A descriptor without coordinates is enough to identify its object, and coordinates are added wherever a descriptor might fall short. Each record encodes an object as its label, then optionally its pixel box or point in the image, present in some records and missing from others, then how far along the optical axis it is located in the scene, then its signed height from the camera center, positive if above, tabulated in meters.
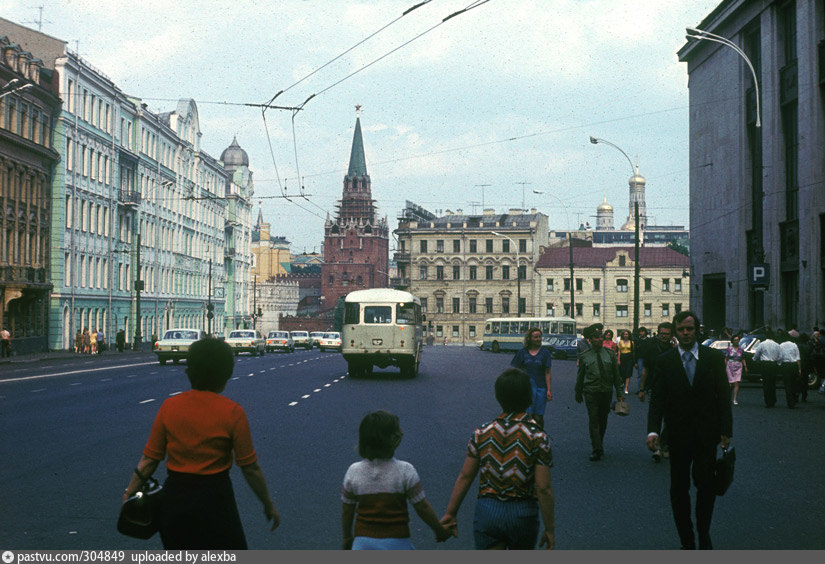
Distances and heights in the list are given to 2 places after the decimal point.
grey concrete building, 35.31 +6.08
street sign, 29.58 +1.40
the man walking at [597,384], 13.30 -0.73
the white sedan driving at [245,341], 62.53 -1.08
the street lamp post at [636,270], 42.62 +2.26
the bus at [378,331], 35.25 -0.26
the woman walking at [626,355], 25.41 -0.69
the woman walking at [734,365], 22.90 -0.82
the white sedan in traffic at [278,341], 76.31 -1.33
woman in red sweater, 5.00 -0.65
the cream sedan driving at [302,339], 89.81 -1.38
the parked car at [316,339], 89.69 -1.36
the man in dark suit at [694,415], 7.83 -0.65
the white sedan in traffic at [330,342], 82.06 -1.45
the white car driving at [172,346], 44.50 -1.01
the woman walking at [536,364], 13.51 -0.51
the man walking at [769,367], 22.47 -0.84
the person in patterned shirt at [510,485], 5.38 -0.81
